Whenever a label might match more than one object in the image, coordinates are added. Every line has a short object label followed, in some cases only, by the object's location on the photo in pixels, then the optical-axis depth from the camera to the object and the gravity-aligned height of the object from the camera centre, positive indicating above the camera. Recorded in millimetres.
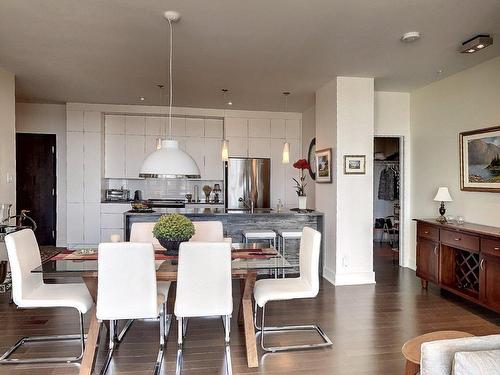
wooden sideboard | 3477 -796
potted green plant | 2877 -341
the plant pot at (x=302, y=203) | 5387 -234
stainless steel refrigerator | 7066 +89
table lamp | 4478 -139
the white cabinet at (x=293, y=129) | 7398 +1196
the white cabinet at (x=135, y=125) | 6996 +1222
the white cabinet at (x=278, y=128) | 7324 +1205
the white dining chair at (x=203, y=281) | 2459 -650
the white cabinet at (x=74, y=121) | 6629 +1235
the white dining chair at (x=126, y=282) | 2395 -639
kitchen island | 5057 -465
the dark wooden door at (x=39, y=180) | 6988 +161
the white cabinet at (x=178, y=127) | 7137 +1208
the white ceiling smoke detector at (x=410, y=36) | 3318 +1409
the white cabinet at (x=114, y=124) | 6930 +1229
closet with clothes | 7688 -108
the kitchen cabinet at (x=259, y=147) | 7219 +808
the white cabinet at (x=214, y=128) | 7285 +1206
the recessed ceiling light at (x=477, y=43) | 3391 +1373
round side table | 1763 -830
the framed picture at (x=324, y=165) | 5000 +319
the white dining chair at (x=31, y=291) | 2662 -824
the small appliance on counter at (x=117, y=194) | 7168 -122
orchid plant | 5301 +327
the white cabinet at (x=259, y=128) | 7188 +1189
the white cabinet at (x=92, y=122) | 6675 +1225
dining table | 2527 -589
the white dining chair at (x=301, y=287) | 2904 -841
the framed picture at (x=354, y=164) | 4844 +311
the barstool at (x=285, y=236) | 4777 -643
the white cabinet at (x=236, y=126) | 7086 +1206
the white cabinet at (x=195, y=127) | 7207 +1213
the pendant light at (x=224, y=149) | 5383 +578
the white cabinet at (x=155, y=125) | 7051 +1220
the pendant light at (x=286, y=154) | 5498 +509
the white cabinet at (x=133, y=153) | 7008 +678
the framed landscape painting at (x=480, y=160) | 4035 +316
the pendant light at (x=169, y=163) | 2875 +199
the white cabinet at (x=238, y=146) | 7129 +812
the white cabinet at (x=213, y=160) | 7281 +556
